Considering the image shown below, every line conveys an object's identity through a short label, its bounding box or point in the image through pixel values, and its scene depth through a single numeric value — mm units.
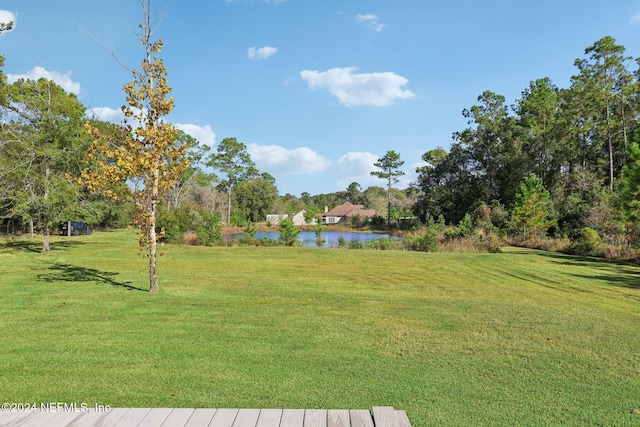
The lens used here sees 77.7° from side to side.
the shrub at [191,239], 24034
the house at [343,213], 76512
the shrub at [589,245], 17781
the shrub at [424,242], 20703
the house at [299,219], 70625
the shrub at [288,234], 23312
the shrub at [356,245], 22298
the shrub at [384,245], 22156
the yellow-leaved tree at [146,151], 7453
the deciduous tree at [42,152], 16078
